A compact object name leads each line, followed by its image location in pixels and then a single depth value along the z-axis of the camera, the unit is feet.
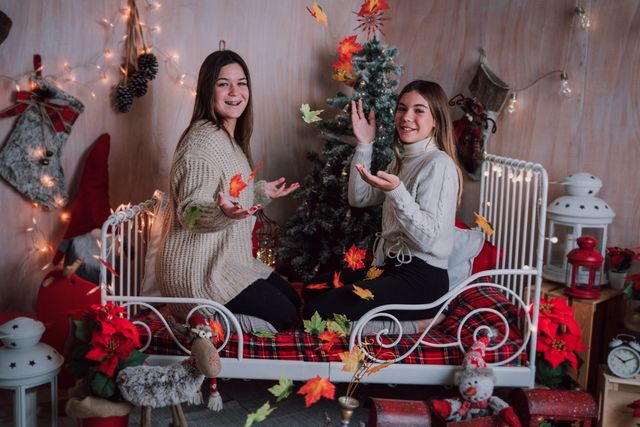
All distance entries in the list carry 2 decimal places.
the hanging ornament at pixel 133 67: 11.49
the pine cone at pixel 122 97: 11.45
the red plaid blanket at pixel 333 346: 8.99
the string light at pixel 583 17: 11.29
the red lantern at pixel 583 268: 10.25
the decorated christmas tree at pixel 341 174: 11.65
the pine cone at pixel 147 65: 11.48
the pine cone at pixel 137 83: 11.51
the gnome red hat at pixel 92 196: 10.98
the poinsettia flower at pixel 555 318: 9.27
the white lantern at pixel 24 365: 8.40
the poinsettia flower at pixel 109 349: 8.27
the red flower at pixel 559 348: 9.20
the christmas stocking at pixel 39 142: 10.64
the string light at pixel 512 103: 12.28
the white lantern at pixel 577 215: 10.78
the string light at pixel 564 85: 11.60
